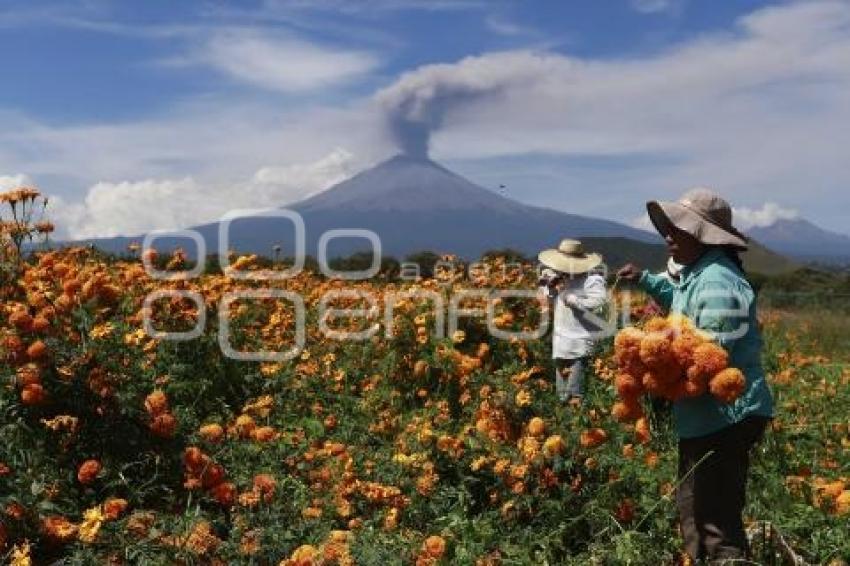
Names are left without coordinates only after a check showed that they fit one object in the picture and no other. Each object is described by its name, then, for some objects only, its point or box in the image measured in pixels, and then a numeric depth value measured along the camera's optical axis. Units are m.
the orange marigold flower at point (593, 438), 3.67
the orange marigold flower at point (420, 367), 6.30
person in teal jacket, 3.29
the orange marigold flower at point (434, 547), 3.26
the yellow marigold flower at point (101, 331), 4.29
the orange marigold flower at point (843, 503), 3.88
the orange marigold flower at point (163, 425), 3.78
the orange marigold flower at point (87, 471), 3.45
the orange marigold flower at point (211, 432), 3.93
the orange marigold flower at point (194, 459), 3.68
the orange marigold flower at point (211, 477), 3.70
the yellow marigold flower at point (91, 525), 3.01
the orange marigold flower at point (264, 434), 4.17
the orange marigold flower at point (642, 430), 3.61
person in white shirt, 6.46
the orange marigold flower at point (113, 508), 3.15
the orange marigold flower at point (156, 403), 3.78
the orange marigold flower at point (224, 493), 3.63
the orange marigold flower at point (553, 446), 3.89
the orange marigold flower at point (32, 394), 3.61
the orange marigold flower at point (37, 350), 3.70
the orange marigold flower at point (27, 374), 3.68
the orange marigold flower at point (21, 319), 3.82
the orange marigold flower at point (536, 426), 3.96
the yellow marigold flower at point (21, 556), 2.90
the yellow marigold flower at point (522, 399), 4.37
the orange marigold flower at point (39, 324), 3.90
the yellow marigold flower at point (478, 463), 4.06
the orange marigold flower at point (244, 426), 4.36
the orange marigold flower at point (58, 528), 3.16
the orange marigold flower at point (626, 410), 3.07
